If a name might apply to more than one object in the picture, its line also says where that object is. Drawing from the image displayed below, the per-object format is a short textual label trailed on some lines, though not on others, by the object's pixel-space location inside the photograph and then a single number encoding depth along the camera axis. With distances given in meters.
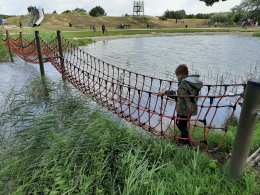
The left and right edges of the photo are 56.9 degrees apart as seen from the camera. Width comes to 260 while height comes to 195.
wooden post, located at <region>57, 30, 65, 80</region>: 6.58
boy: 2.98
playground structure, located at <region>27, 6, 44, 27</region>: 41.62
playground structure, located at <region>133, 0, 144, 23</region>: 67.38
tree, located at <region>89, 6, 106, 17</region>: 69.26
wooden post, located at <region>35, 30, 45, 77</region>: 6.61
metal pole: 1.86
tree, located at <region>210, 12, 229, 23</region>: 56.31
